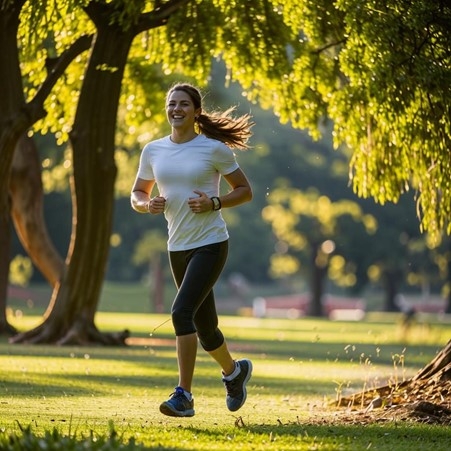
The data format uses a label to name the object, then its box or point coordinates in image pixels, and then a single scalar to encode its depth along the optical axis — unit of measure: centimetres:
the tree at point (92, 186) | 2169
